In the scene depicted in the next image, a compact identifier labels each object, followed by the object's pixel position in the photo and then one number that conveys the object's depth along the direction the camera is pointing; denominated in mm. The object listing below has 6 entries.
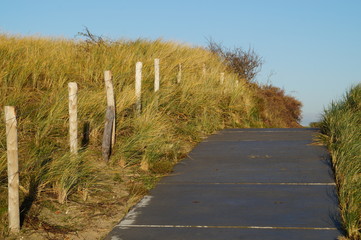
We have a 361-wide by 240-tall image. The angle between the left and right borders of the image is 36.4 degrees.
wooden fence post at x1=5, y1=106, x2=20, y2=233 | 5648
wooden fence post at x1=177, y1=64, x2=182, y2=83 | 14670
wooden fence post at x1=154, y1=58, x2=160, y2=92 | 12405
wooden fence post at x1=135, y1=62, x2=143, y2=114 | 11008
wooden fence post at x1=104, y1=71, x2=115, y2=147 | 9219
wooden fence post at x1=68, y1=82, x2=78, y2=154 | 7648
